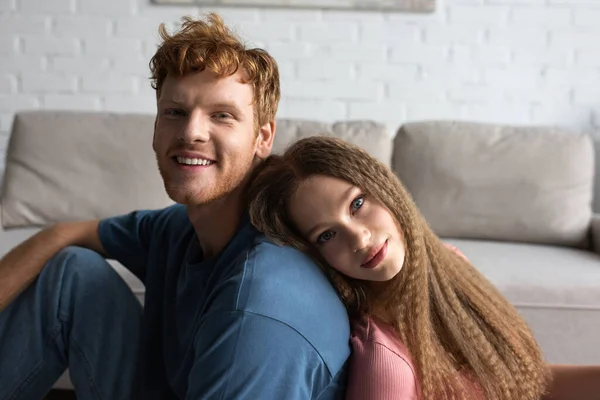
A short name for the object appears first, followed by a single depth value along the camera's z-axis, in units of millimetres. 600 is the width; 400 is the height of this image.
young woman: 1022
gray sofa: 2232
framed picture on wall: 2660
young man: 866
